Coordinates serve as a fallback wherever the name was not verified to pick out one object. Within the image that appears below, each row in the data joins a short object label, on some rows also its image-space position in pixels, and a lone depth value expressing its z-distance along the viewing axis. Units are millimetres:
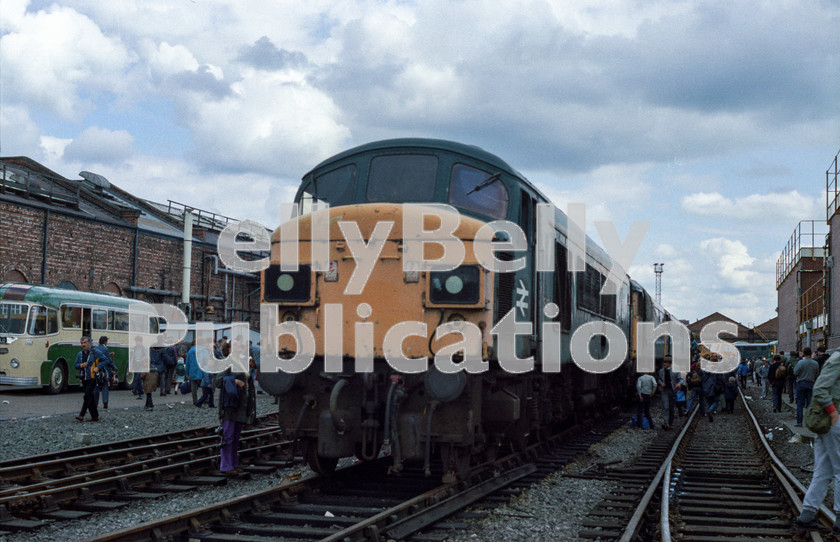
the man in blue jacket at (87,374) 15109
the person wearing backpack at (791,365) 20855
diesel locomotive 7586
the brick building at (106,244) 29156
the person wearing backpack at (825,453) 7090
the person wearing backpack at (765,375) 33959
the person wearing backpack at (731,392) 22406
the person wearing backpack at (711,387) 20844
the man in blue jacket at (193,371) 20297
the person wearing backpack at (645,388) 16438
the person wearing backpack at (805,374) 15552
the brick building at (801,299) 28125
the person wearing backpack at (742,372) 35344
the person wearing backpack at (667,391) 17719
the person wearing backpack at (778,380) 20458
